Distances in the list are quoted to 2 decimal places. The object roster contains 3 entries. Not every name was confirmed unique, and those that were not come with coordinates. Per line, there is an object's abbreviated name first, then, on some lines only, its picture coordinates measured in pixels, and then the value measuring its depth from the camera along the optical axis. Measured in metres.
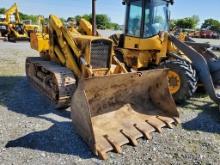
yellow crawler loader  2.64
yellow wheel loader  3.71
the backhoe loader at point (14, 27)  12.90
